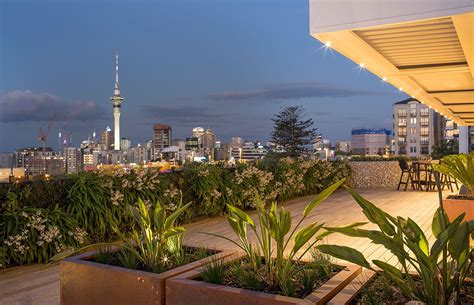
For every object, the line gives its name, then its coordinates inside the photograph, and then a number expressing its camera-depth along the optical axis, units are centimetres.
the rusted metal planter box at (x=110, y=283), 218
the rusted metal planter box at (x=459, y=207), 516
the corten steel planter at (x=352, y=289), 186
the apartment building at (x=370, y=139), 7684
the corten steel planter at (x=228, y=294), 185
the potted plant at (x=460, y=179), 518
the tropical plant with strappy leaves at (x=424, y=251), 167
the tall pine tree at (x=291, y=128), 3562
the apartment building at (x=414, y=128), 9112
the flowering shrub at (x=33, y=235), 399
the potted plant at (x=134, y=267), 222
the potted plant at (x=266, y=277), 193
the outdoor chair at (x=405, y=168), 1171
